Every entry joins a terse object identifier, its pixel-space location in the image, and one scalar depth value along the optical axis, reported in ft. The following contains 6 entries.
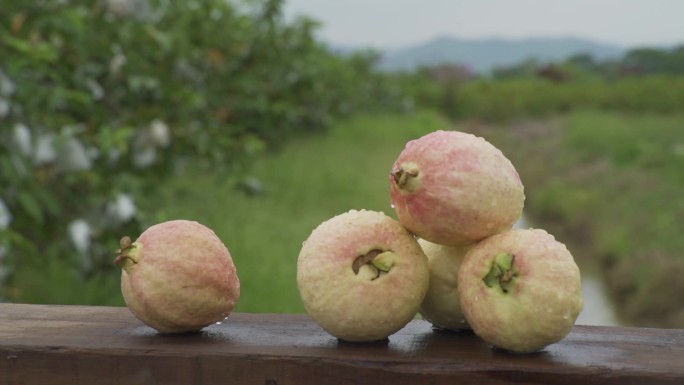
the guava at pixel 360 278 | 3.87
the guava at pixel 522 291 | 3.78
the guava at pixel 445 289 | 3.99
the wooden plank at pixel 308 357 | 3.76
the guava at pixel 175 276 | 3.96
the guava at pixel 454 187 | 3.84
